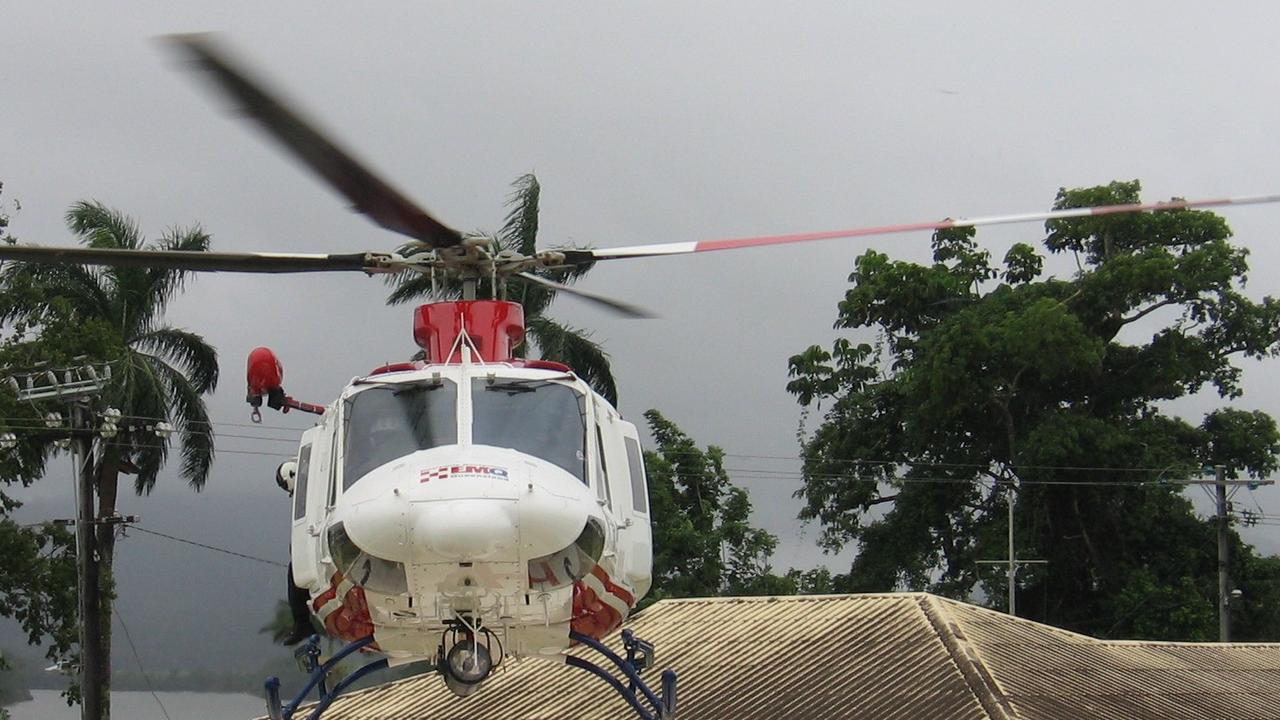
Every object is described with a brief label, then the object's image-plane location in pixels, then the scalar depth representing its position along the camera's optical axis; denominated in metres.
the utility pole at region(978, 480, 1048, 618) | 43.28
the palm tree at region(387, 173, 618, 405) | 36.06
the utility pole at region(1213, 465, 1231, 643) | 42.19
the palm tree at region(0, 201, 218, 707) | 37.12
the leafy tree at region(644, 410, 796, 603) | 42.75
